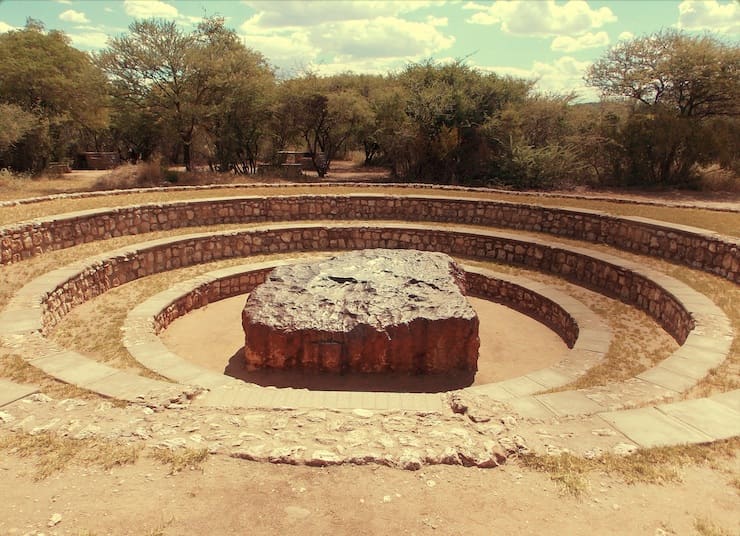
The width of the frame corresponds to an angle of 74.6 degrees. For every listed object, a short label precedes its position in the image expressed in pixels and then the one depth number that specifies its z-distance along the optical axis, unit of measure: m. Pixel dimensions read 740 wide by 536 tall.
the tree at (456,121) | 24.89
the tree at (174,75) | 23.53
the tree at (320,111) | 28.47
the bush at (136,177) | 21.80
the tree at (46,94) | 24.00
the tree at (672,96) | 22.48
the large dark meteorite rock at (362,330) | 7.16
